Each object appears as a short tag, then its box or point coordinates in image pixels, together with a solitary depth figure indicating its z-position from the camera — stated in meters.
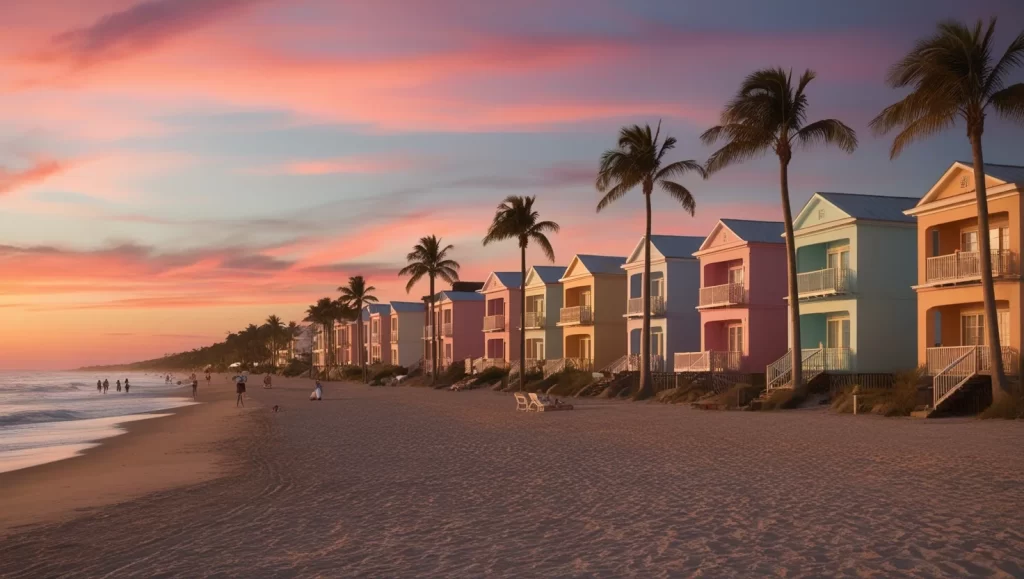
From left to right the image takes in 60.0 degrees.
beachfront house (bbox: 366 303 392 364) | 96.25
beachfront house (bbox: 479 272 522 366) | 65.72
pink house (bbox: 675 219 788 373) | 39.69
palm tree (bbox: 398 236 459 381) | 66.31
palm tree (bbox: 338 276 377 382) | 91.31
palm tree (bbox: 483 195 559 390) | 49.72
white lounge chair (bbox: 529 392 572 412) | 32.72
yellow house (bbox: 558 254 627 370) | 53.31
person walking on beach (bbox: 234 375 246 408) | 47.34
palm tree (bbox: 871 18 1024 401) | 25.03
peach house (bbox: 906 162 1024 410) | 26.81
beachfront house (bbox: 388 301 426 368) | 90.94
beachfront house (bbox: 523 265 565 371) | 59.97
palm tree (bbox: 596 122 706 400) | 39.72
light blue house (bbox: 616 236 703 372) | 47.12
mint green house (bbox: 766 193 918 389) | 34.12
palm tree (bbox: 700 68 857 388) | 31.92
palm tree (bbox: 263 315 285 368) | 156.38
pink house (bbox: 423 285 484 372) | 77.56
